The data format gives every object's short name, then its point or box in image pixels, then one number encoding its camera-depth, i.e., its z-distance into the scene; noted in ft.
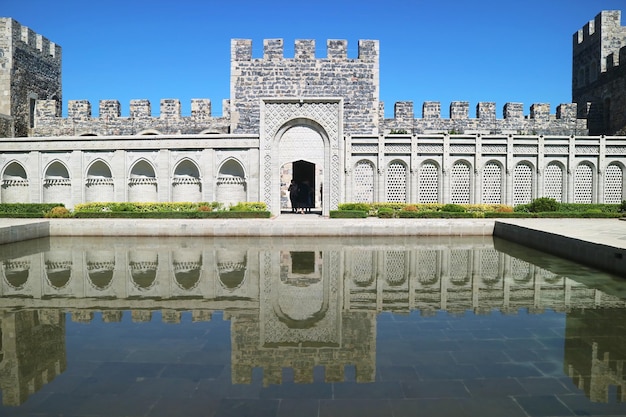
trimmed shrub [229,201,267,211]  70.23
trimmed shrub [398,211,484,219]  66.30
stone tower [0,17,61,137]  97.14
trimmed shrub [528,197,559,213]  71.10
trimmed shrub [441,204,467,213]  70.11
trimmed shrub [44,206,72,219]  67.72
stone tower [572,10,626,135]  96.20
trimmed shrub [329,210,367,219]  66.80
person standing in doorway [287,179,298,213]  81.97
